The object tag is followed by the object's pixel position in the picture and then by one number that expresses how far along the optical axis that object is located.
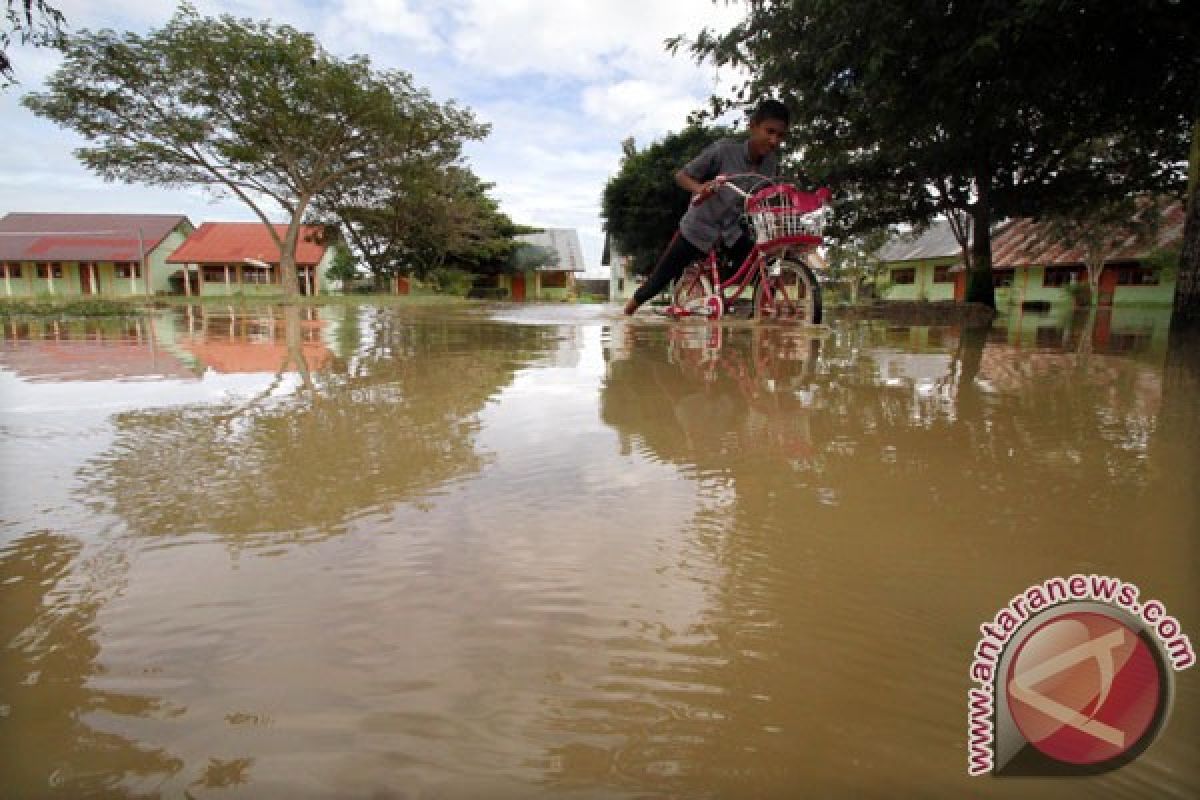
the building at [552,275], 44.69
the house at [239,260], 34.91
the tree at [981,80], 5.70
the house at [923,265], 35.31
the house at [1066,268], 24.58
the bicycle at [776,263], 5.02
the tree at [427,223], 26.59
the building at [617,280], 49.84
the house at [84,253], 33.31
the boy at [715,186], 5.38
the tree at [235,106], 18.31
